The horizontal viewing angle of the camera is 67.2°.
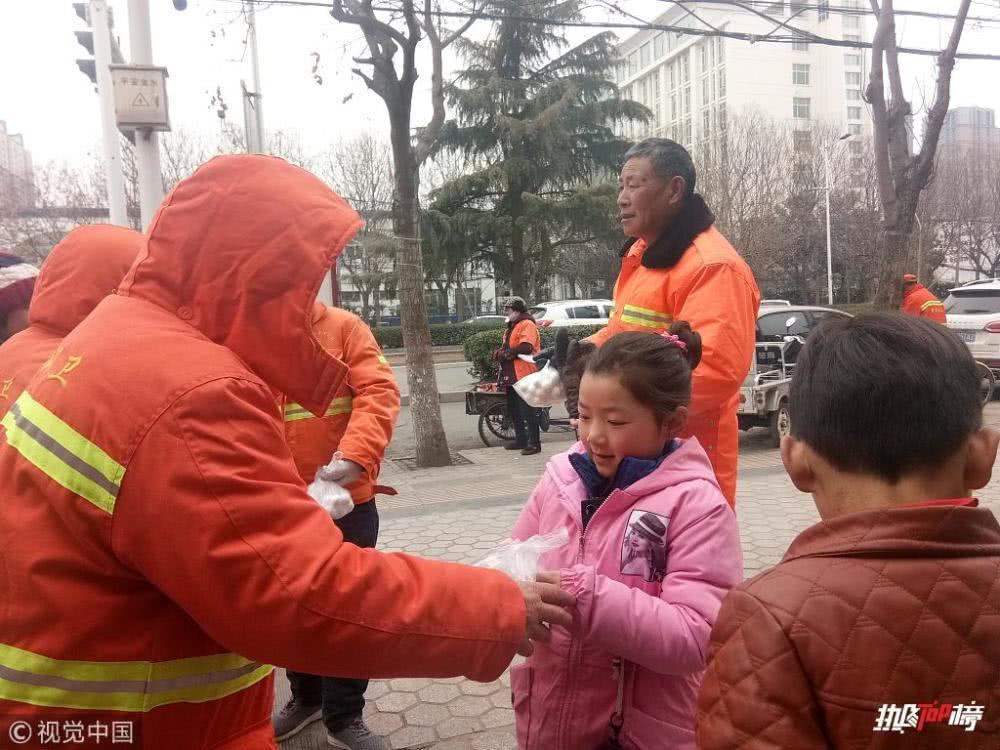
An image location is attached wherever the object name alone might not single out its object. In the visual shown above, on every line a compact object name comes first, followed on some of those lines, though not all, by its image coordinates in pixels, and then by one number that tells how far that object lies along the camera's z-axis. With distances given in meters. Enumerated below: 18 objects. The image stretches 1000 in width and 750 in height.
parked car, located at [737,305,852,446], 8.29
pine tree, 21.33
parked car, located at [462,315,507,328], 29.33
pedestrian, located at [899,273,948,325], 9.12
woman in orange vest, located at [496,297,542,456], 8.86
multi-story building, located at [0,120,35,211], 24.55
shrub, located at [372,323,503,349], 26.55
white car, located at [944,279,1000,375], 11.10
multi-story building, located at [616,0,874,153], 59.25
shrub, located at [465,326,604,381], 12.51
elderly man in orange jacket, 2.36
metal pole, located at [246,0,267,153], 11.08
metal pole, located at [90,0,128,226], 6.17
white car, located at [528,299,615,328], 20.00
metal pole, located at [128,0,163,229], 5.37
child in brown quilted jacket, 0.96
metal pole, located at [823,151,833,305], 29.69
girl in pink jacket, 1.46
